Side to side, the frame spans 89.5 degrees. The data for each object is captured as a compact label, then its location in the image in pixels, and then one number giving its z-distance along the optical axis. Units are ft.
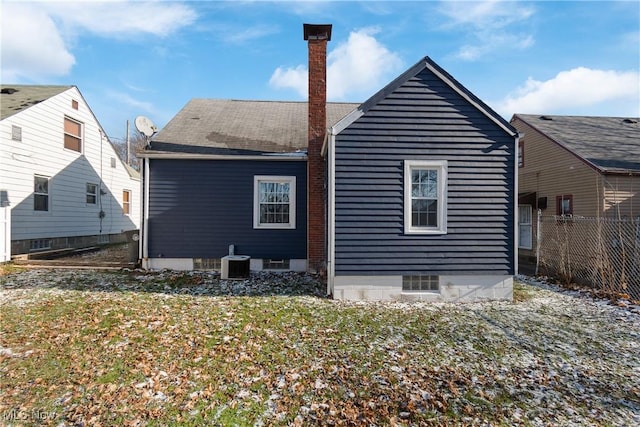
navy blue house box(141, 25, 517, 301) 23.24
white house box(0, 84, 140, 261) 36.37
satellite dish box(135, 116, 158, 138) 32.83
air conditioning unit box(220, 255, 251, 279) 28.68
